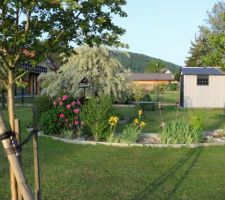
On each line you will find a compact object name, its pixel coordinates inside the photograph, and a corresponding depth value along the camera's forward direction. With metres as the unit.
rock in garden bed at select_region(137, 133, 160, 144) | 12.66
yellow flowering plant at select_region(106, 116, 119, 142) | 12.44
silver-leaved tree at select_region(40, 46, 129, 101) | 22.12
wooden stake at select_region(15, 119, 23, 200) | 3.93
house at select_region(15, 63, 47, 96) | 51.03
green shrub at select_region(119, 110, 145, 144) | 12.22
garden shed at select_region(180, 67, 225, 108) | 31.50
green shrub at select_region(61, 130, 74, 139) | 13.39
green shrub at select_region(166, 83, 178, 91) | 79.81
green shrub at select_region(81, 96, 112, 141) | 12.96
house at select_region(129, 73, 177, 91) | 109.56
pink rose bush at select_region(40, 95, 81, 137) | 13.98
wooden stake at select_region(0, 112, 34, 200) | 3.26
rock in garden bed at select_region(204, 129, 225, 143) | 13.07
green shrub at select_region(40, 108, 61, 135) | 14.09
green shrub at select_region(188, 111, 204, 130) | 12.66
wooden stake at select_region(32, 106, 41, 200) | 4.21
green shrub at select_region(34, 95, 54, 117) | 15.32
